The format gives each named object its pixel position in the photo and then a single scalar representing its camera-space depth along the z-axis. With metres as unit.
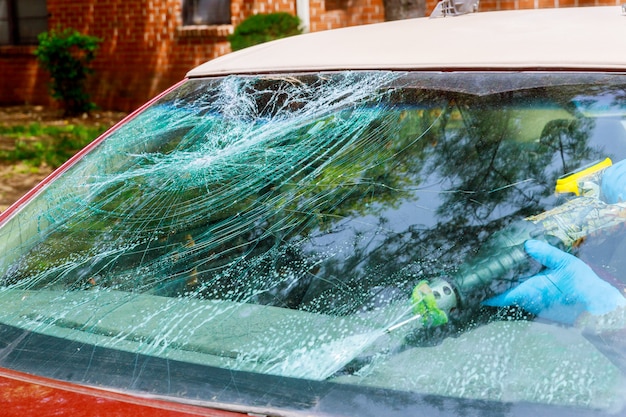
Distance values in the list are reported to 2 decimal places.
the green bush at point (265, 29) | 9.55
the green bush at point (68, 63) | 11.85
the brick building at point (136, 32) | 10.01
